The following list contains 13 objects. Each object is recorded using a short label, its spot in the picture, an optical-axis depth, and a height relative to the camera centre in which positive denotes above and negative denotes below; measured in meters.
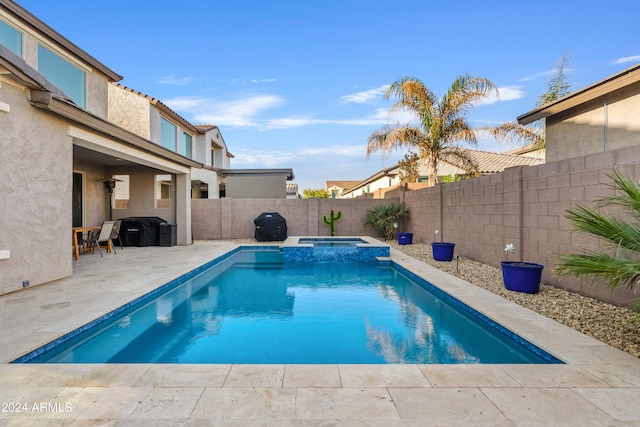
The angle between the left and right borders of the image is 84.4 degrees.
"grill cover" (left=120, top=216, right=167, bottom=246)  12.55 -0.50
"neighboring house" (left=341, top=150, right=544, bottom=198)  21.15 +3.24
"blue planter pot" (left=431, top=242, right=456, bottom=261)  9.25 -0.91
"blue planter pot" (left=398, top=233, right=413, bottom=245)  13.19 -0.81
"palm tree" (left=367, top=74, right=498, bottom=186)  12.66 +3.70
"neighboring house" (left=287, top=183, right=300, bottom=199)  33.39 +2.52
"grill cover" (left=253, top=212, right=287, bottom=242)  14.60 -0.47
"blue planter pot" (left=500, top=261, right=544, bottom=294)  5.68 -0.99
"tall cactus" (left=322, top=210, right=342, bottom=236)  15.09 -0.15
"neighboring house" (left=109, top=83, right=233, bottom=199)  14.55 +4.17
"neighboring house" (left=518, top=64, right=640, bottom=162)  7.55 +2.44
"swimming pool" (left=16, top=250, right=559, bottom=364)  3.92 -1.56
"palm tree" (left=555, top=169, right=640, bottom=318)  3.16 -0.28
